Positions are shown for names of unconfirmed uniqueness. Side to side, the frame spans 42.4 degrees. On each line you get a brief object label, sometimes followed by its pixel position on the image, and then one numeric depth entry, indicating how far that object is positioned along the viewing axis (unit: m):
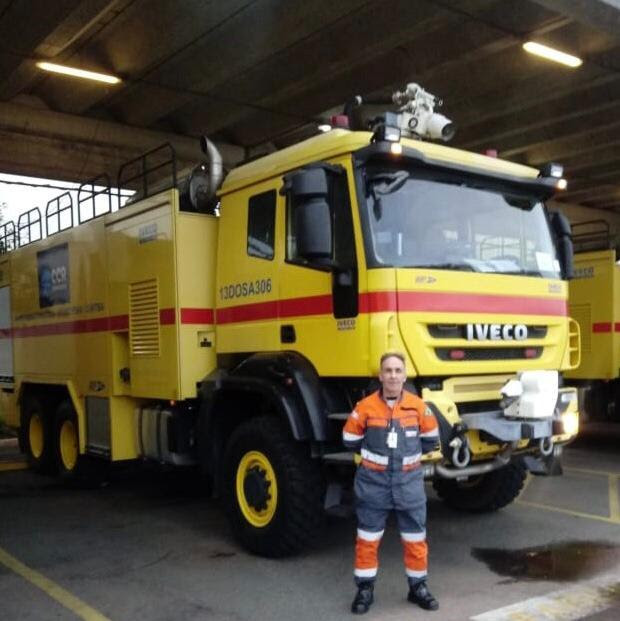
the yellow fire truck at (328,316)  5.47
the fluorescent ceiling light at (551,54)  11.02
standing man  4.75
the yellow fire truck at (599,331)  10.75
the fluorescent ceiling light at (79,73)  11.54
